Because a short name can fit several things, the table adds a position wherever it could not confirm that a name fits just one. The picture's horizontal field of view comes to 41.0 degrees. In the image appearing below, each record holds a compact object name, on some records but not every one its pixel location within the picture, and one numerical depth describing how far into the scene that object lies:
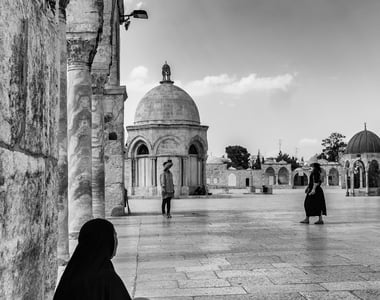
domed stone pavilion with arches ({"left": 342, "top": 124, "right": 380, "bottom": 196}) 37.47
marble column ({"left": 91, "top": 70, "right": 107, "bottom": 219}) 11.91
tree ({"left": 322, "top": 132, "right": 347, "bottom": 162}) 97.56
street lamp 16.66
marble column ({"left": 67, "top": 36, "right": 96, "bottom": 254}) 8.74
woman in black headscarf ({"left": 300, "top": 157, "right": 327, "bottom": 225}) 11.73
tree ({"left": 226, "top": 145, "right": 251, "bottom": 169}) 103.51
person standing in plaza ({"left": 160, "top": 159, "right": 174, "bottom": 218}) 13.47
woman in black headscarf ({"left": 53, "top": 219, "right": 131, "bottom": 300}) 2.60
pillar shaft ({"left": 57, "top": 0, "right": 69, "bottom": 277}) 5.98
